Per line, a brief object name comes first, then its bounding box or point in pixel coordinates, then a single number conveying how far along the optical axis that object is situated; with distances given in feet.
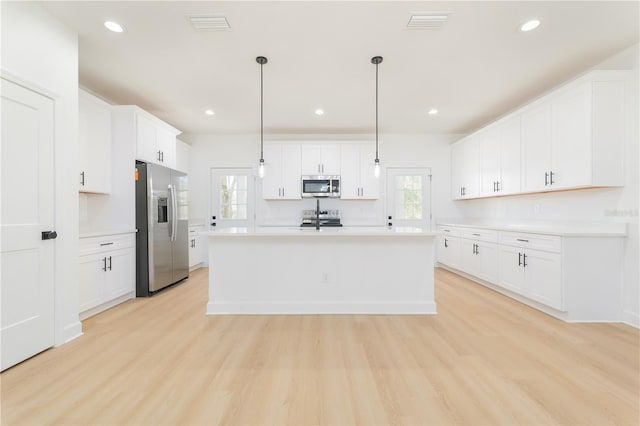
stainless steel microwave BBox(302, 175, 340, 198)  17.70
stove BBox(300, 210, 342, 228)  18.38
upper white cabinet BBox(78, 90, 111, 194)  10.46
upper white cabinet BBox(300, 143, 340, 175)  18.04
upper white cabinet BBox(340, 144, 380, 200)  18.02
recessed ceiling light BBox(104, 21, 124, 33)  7.95
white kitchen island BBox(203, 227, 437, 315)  10.21
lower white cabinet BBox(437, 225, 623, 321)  9.26
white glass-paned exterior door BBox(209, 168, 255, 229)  19.04
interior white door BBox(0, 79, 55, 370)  6.48
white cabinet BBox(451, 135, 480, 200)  16.25
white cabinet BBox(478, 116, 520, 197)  12.97
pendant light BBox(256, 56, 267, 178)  9.59
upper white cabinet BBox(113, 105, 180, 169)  11.93
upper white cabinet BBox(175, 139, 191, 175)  17.43
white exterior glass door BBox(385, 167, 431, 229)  19.02
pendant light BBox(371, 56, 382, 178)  9.54
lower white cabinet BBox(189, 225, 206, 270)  17.08
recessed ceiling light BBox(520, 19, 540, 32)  7.92
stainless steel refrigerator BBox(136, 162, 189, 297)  12.05
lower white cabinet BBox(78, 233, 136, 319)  9.71
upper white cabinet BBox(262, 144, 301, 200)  18.06
